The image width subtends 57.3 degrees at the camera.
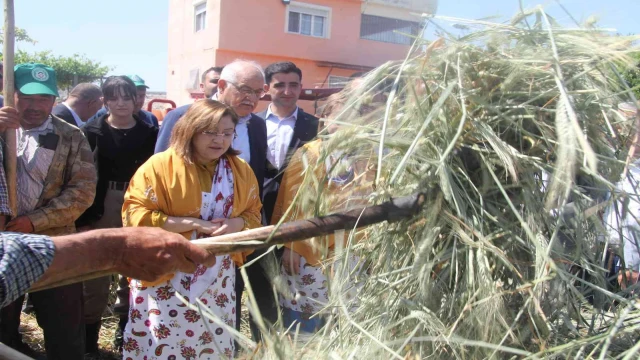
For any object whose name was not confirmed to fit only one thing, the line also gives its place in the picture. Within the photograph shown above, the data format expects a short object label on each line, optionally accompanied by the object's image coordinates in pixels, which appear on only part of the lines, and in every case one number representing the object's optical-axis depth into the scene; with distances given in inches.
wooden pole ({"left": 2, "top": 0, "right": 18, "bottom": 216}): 105.4
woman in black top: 145.3
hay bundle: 59.8
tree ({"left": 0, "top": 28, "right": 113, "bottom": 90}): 1072.2
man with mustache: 122.6
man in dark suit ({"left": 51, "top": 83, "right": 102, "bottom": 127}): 211.0
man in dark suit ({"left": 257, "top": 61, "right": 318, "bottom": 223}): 138.1
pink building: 660.7
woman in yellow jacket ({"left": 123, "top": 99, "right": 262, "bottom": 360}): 105.3
